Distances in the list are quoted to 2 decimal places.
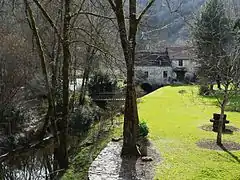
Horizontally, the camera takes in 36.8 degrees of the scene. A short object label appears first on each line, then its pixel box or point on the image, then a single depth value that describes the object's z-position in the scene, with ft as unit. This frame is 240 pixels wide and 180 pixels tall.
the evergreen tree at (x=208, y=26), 94.09
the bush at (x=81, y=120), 66.49
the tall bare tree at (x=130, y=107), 41.78
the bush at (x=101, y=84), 104.68
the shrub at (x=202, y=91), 102.54
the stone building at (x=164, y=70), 171.01
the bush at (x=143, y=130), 49.26
